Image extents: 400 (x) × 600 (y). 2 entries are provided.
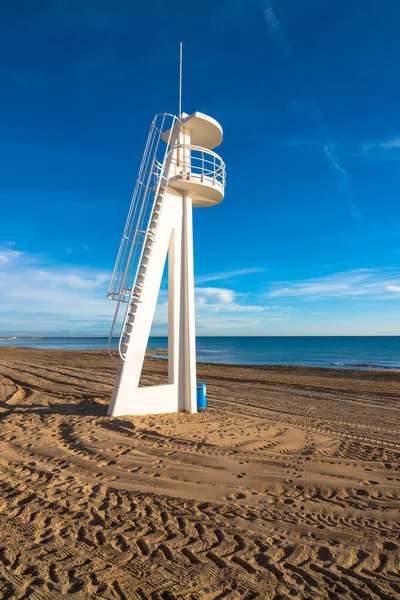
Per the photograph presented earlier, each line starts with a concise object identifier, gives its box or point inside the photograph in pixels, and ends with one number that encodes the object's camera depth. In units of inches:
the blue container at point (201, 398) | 436.0
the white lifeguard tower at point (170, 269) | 368.2
